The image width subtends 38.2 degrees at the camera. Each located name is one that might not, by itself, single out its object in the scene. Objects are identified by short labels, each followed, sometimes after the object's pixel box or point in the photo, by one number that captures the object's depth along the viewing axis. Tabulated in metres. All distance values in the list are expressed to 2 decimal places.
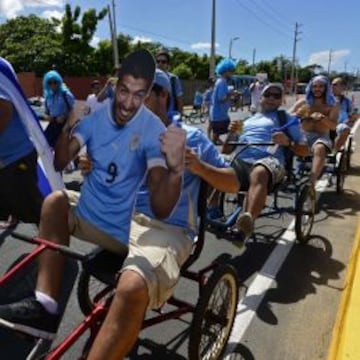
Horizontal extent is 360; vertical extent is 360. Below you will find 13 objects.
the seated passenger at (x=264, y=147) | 4.96
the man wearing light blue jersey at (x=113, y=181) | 2.54
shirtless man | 7.11
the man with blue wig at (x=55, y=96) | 7.00
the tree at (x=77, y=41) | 37.25
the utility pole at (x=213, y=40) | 31.75
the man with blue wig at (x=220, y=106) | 9.74
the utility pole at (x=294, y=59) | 65.22
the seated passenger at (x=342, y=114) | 8.54
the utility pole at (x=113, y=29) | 31.56
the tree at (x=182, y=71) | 44.81
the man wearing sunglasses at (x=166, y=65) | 8.15
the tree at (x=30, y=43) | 38.69
